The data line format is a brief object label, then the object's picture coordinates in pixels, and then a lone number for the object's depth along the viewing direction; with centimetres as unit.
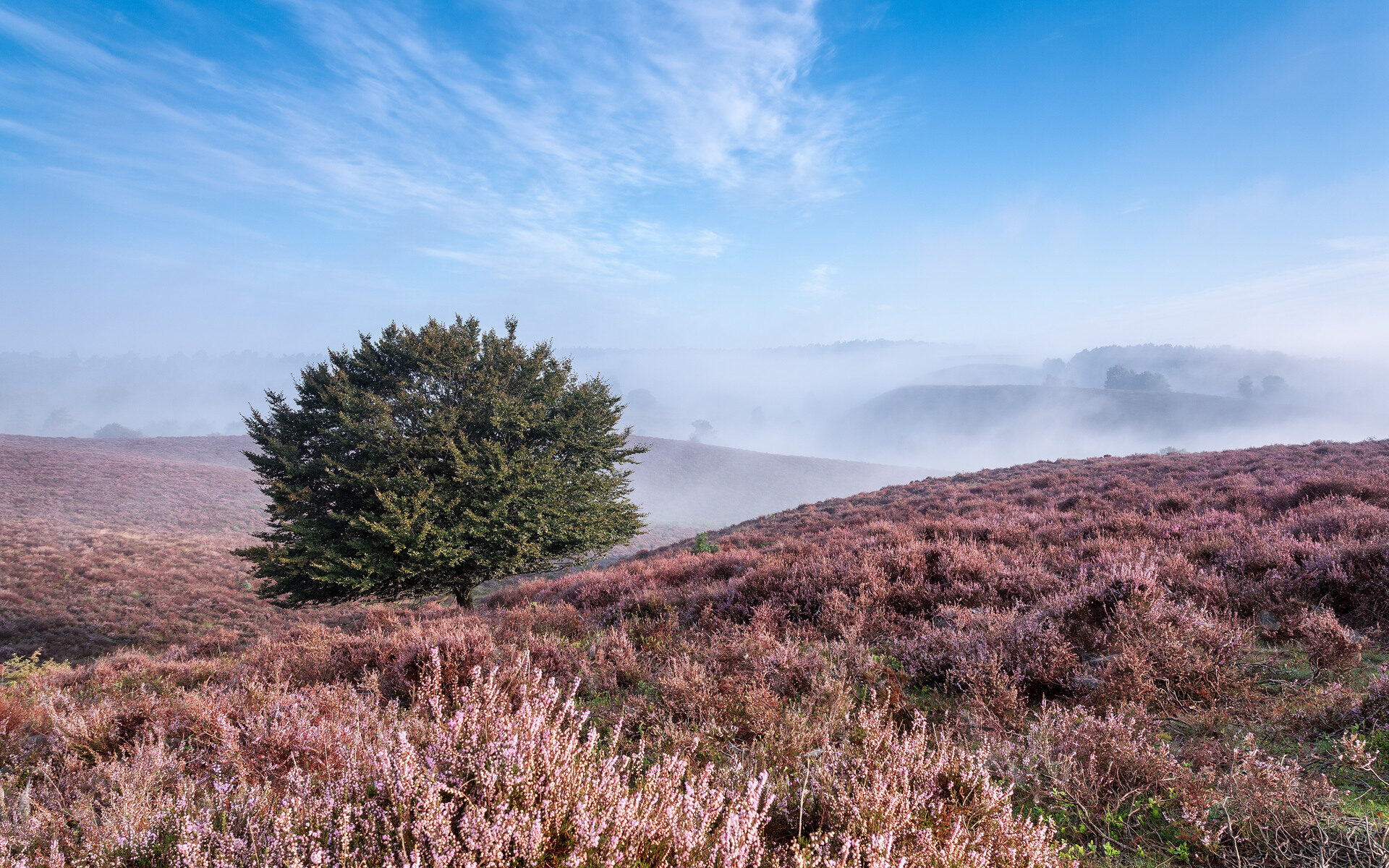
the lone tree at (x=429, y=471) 1193
